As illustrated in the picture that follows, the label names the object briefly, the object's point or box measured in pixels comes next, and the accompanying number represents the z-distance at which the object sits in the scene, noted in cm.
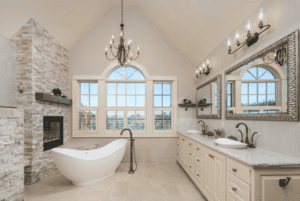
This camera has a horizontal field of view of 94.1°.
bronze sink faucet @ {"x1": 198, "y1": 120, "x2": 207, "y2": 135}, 291
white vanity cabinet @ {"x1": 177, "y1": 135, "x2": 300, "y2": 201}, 112
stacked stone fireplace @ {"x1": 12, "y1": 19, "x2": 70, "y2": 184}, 252
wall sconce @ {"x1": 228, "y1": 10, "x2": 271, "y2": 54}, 156
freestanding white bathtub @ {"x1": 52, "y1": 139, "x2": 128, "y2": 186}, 223
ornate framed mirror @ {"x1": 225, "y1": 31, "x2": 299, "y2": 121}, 129
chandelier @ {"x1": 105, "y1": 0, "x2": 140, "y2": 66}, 217
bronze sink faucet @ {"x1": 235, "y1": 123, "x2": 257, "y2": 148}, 169
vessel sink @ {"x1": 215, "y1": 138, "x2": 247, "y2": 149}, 164
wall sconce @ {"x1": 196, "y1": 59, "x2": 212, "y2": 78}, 292
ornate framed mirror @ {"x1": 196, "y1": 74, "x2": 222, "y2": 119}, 252
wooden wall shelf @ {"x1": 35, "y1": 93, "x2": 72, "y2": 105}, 259
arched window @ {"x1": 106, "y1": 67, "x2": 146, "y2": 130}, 375
